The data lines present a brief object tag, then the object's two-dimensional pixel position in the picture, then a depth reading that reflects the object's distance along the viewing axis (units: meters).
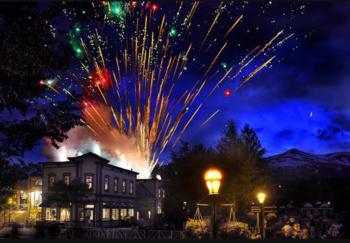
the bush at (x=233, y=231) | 19.84
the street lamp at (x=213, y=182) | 11.47
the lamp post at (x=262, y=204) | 16.65
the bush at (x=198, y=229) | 20.61
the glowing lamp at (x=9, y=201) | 30.55
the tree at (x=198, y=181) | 35.66
